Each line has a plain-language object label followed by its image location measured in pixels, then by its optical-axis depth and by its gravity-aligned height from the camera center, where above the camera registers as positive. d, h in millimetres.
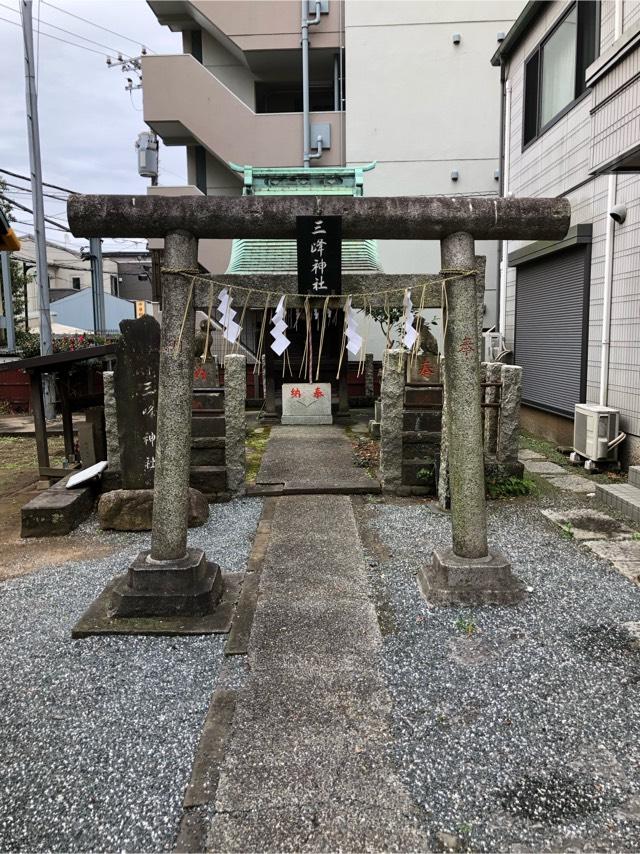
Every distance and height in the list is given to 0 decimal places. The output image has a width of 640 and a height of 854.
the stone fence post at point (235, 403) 8062 -581
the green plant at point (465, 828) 2611 -2107
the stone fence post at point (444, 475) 7456 -1504
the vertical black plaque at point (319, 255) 4723 +870
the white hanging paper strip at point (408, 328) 5164 +280
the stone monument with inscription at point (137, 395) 7012 -401
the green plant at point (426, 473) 8148 -1582
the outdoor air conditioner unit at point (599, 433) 8961 -1175
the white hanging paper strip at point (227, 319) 5164 +374
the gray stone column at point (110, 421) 7680 -789
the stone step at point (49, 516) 6996 -1846
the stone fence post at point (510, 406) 8023 -653
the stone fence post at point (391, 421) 8077 -848
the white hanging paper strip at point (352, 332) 5159 +251
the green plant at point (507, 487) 8070 -1786
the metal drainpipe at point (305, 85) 17328 +8165
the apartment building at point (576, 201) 8672 +2413
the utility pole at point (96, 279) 19938 +2897
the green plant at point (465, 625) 4406 -2036
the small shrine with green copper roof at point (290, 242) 11633 +2506
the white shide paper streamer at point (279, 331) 5223 +265
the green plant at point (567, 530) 6556 -1962
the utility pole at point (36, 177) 13249 +4490
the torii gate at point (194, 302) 4641 +378
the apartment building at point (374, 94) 17344 +8059
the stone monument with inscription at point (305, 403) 14461 -1056
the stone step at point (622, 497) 7043 -1769
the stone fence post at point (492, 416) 8336 -816
